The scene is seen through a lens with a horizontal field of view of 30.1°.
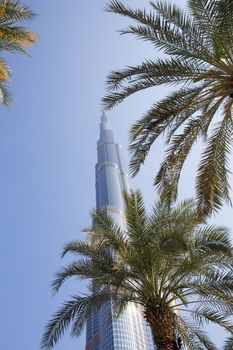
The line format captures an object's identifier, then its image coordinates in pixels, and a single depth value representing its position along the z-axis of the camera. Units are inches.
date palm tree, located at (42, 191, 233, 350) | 462.3
